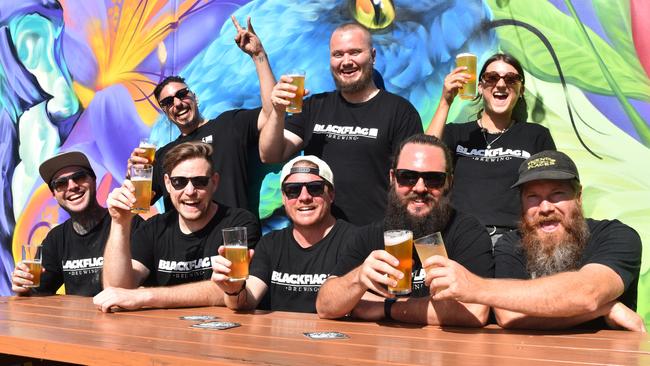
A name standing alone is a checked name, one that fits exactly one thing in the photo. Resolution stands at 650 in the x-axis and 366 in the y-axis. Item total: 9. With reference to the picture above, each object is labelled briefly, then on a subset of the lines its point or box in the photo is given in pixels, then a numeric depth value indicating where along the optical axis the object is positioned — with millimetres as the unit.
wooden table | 2455
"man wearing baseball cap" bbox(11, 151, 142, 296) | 5172
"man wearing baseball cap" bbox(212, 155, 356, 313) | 4035
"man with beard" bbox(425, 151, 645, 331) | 2873
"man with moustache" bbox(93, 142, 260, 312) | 4215
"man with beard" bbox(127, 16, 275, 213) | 5320
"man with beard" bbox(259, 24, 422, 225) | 4664
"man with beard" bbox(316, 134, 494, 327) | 3270
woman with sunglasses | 4285
